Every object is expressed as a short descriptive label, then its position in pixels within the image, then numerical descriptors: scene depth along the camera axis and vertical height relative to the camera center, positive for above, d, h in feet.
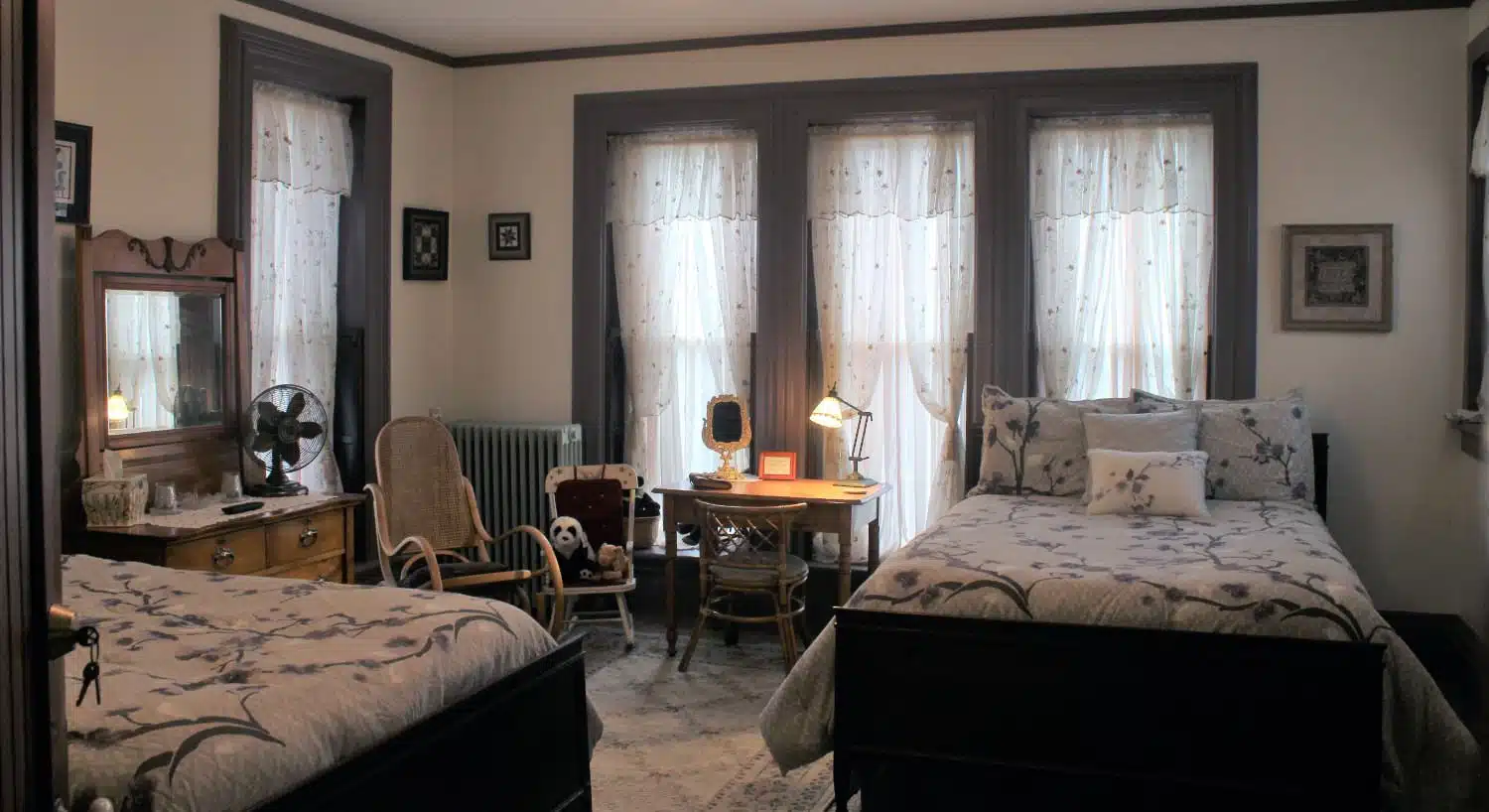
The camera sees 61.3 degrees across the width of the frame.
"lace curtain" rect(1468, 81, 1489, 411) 14.47 +2.58
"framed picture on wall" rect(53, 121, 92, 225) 13.28 +2.10
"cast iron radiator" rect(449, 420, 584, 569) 18.83 -1.43
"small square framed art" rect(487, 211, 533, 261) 19.57 +2.10
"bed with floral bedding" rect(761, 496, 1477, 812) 9.84 -1.85
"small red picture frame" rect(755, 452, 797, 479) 17.79 -1.33
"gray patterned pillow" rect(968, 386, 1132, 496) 15.31 -0.91
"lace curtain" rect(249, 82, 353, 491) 16.69 +1.82
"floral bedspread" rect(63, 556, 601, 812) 6.28 -1.83
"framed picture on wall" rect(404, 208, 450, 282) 18.86 +1.92
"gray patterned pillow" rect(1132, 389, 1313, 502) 14.71 -0.92
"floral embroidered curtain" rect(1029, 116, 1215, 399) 16.94 +1.64
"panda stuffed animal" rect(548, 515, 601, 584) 16.62 -2.39
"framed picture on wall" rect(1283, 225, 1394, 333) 16.02 +1.23
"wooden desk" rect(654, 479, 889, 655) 15.90 -1.76
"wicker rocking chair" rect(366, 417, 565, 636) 15.76 -1.81
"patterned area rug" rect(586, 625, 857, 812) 11.80 -3.91
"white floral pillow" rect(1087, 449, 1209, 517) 13.82 -1.23
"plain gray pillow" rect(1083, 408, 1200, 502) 14.74 -0.70
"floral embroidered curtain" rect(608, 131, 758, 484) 18.78 +1.38
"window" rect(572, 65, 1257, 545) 16.90 +1.73
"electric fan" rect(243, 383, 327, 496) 15.29 -0.75
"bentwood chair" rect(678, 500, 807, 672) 15.31 -2.37
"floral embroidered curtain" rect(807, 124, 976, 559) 17.81 +1.14
